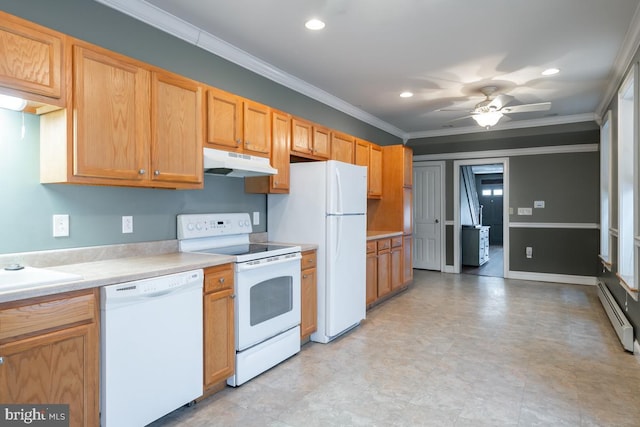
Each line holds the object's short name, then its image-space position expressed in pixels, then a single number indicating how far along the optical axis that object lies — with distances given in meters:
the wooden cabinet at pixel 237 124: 2.76
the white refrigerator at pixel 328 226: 3.43
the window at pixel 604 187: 5.10
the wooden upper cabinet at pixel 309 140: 3.65
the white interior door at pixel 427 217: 7.20
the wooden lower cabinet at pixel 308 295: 3.28
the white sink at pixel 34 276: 1.63
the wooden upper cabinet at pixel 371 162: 4.86
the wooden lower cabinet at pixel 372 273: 4.39
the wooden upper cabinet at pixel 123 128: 1.99
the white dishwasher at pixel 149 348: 1.81
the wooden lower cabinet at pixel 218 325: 2.36
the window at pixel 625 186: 3.65
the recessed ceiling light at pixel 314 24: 2.86
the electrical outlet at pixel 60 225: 2.16
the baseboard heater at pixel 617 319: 3.16
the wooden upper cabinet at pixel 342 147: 4.31
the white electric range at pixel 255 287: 2.61
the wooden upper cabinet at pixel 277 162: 3.35
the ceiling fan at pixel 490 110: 4.39
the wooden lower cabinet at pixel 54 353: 1.49
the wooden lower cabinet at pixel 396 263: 5.00
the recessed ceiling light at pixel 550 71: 3.86
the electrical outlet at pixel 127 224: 2.51
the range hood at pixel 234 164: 2.69
